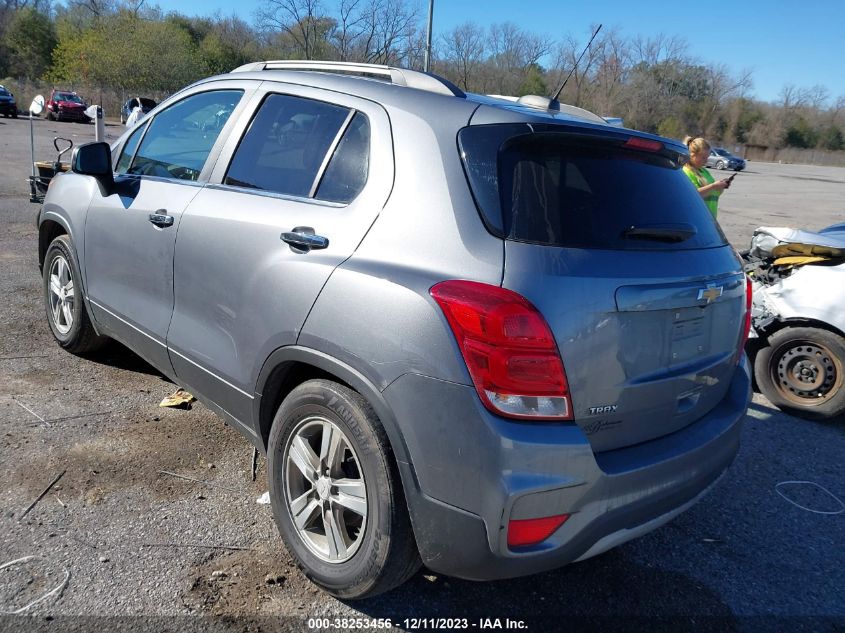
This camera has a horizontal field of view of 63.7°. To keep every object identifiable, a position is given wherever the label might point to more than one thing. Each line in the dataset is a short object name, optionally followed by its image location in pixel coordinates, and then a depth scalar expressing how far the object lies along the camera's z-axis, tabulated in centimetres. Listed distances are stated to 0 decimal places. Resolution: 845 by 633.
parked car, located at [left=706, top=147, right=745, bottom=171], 4518
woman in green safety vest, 616
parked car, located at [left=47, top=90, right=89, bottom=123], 3662
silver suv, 206
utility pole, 1390
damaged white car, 473
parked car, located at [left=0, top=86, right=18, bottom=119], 3647
